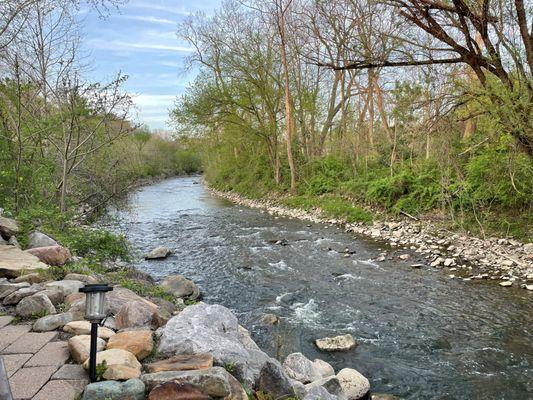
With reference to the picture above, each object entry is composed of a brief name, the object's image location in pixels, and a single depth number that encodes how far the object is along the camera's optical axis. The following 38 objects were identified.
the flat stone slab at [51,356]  2.93
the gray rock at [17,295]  4.05
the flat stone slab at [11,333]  3.26
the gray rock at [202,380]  2.62
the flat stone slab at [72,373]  2.74
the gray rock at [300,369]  4.06
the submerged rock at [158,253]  9.71
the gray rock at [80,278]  4.96
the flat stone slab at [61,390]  2.51
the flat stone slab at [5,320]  3.61
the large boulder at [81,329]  3.43
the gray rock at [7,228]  6.14
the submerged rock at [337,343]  5.02
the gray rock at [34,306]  3.79
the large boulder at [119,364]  2.70
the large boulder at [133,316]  3.73
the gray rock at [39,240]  6.20
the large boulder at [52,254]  5.54
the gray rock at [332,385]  3.69
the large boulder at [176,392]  2.51
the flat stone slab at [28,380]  2.54
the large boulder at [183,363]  2.89
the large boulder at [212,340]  3.22
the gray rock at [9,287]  4.19
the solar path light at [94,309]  2.72
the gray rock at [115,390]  2.47
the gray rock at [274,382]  3.10
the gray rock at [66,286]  4.37
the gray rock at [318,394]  3.07
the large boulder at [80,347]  2.96
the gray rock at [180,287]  6.86
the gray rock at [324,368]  4.34
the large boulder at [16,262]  4.74
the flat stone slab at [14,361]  2.83
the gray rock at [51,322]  3.52
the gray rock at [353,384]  3.99
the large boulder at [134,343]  3.14
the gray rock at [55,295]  4.14
